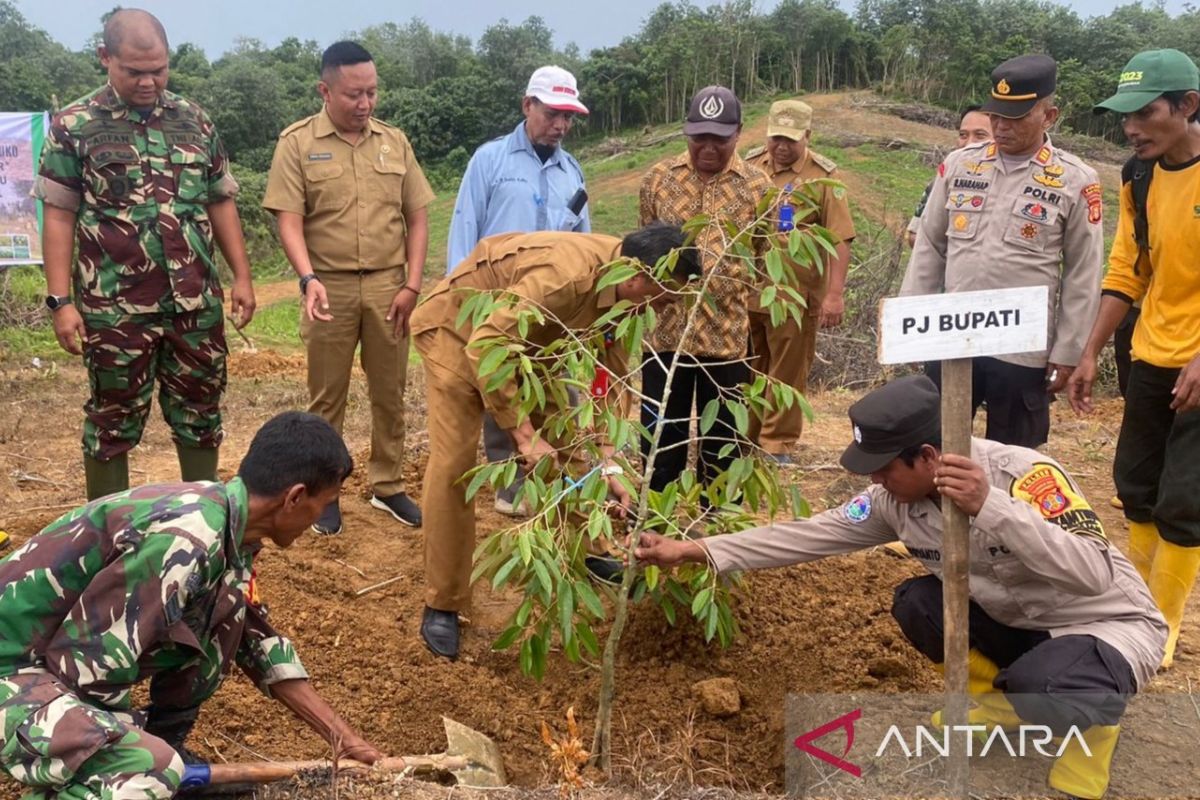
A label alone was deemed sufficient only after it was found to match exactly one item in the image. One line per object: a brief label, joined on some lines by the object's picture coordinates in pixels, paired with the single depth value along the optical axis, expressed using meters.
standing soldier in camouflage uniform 3.24
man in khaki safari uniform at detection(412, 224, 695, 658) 2.66
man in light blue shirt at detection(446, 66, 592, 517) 3.93
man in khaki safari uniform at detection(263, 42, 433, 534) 3.72
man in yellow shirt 2.80
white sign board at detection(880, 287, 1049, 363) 2.04
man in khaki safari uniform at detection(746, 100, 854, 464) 4.38
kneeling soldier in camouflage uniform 1.83
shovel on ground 2.12
